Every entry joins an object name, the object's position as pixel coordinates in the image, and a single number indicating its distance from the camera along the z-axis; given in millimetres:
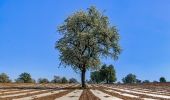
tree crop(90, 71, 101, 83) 45713
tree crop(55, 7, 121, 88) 20305
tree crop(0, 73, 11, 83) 43609
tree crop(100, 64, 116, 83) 45169
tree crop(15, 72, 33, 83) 45391
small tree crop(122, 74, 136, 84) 55539
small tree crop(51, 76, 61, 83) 44492
